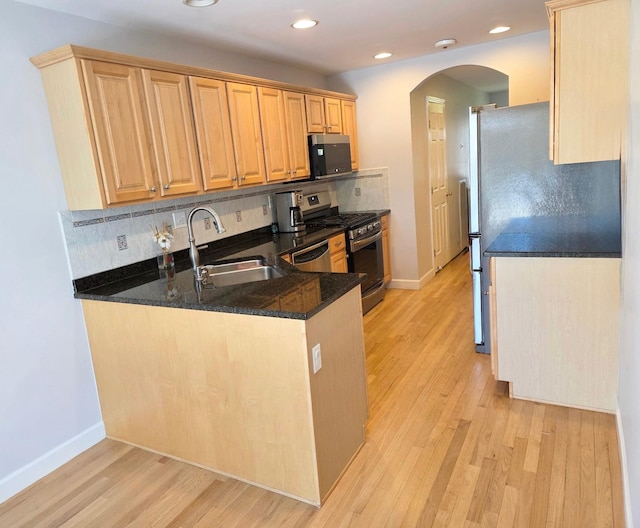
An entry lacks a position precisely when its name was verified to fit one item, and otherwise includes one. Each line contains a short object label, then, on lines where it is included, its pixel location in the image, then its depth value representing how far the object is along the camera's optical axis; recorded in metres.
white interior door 5.56
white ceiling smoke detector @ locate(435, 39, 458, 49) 3.95
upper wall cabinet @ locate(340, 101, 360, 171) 4.76
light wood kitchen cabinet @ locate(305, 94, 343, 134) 4.15
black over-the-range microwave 4.17
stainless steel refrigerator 2.86
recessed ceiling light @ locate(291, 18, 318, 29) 3.00
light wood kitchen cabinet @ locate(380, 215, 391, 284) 4.96
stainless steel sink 3.04
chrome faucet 2.62
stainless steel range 4.34
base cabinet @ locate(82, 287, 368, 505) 1.99
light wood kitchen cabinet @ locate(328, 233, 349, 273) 4.04
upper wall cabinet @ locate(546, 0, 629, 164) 2.12
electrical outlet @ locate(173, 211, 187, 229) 3.20
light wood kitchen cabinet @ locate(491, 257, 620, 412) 2.44
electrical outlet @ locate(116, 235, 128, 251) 2.81
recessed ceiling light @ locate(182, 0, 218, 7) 2.48
